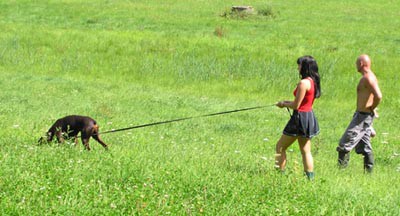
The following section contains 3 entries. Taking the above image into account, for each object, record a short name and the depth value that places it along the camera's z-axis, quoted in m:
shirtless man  17.95
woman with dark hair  15.95
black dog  17.06
